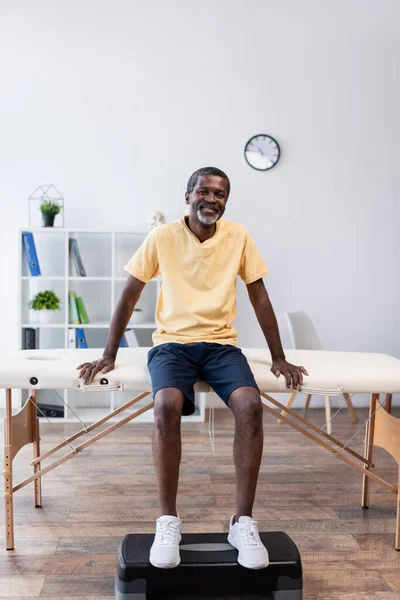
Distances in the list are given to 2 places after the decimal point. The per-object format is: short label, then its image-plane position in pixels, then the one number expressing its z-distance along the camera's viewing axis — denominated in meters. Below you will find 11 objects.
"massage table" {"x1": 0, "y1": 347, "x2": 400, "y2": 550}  1.88
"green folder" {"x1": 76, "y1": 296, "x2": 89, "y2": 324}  3.57
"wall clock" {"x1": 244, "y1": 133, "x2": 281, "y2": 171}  3.76
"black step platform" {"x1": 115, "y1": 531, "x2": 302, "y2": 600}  1.53
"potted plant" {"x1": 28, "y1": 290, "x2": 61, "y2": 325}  3.49
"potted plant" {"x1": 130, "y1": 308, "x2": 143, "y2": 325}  3.59
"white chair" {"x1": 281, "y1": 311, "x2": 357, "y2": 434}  3.33
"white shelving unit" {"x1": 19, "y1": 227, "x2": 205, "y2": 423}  3.63
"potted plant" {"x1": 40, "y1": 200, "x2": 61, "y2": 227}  3.51
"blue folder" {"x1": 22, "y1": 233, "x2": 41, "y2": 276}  3.47
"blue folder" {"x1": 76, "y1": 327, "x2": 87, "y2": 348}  3.53
